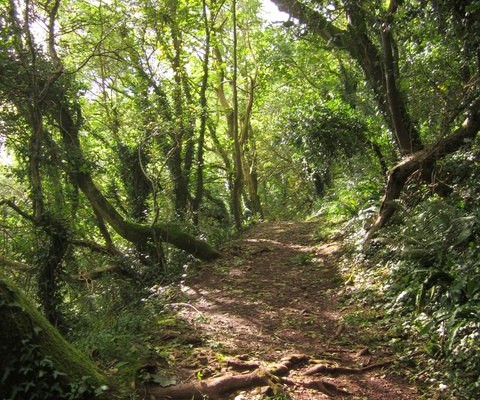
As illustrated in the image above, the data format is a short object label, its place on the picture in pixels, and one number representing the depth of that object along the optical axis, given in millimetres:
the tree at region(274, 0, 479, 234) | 7207
